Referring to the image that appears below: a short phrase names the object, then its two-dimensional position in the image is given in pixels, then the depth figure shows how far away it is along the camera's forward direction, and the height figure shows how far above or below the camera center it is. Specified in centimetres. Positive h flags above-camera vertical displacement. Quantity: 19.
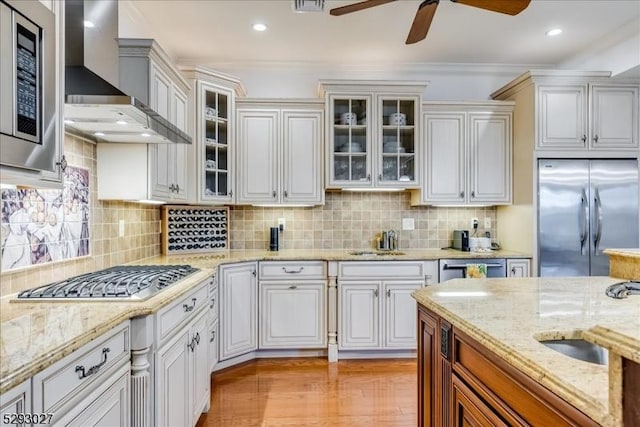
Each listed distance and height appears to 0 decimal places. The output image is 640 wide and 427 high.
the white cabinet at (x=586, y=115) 347 +89
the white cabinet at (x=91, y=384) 103 -50
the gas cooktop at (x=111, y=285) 164 -31
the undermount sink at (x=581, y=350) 133 -46
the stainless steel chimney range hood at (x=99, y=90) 168 +58
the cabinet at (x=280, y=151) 360 +60
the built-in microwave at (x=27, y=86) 115 +41
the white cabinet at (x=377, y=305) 336 -75
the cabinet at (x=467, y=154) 374 +60
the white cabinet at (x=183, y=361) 168 -71
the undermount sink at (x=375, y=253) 353 -34
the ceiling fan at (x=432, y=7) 224 +122
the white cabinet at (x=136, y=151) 242 +41
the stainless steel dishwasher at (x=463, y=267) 340 -44
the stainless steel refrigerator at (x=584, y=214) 338 +2
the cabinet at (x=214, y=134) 325 +72
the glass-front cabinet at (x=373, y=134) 360 +77
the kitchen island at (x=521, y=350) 75 -36
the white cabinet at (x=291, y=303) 335 -74
